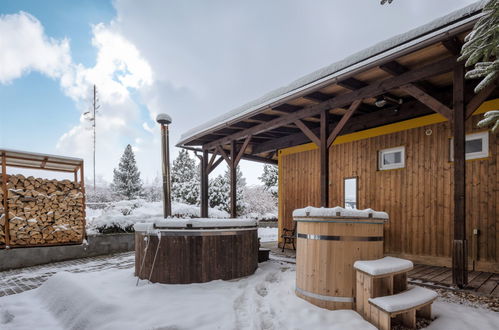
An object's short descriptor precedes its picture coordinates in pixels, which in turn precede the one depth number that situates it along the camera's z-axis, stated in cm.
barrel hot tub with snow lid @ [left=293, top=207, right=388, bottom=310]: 270
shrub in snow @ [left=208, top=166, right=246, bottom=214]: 1529
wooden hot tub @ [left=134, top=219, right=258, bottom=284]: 374
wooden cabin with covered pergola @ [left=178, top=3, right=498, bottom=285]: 322
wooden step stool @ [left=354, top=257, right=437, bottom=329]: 228
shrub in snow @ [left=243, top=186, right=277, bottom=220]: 2042
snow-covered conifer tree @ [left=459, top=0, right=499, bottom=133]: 161
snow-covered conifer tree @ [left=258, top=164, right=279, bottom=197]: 2167
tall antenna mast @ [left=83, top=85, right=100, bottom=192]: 1750
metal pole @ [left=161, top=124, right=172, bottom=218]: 477
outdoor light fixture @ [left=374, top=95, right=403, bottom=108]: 474
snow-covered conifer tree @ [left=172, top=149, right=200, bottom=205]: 2495
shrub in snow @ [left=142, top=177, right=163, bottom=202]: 2678
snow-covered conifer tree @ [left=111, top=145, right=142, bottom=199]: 2194
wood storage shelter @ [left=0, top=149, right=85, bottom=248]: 555
